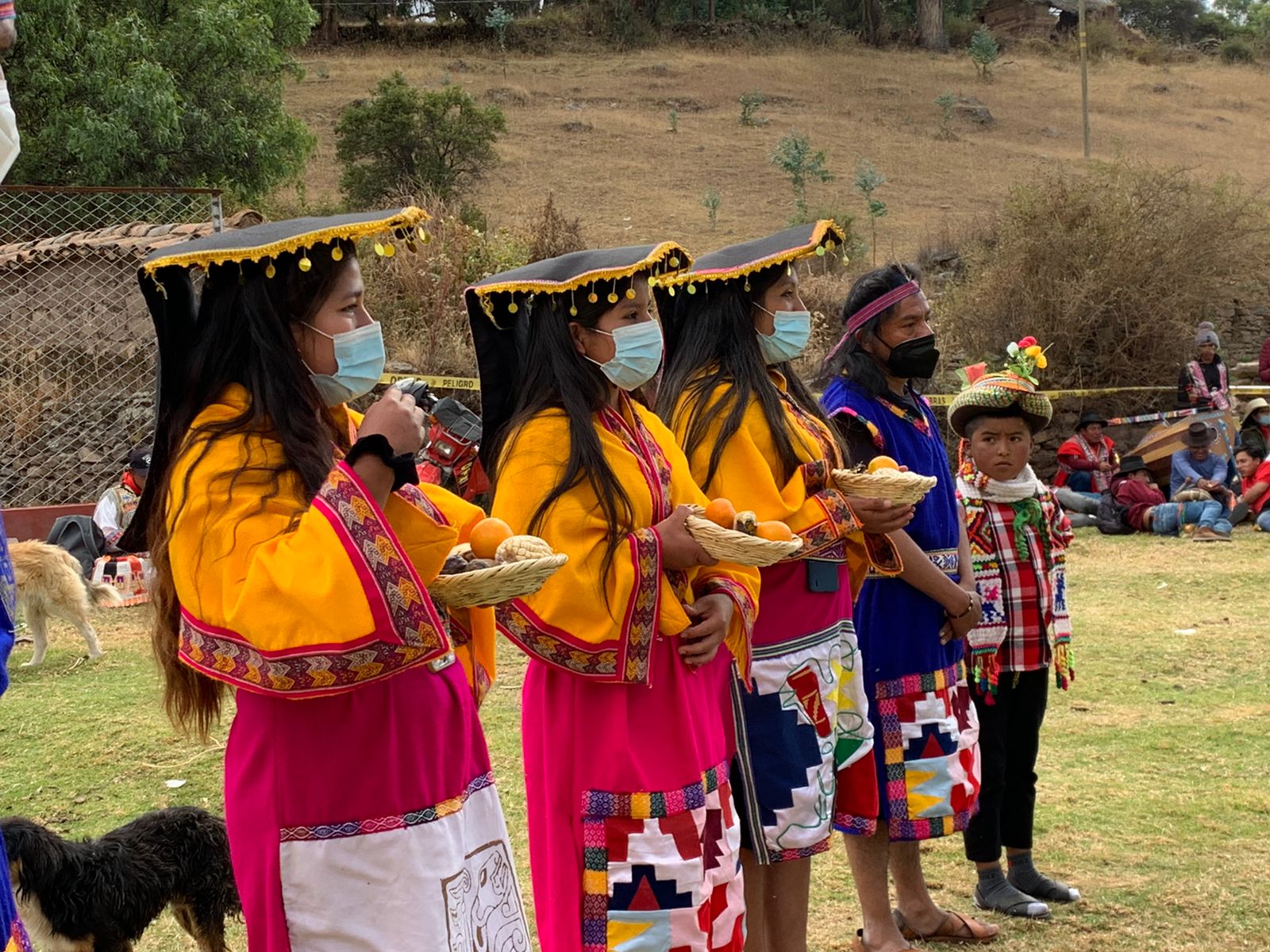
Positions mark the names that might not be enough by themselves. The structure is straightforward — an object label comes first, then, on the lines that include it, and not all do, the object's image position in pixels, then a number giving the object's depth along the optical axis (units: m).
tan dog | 8.95
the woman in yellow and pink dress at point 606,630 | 3.15
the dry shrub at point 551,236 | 17.03
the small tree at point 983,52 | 47.50
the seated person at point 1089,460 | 14.65
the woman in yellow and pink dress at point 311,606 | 2.35
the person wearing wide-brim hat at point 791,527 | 3.78
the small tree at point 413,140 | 27.66
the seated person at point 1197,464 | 14.14
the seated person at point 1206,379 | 16.80
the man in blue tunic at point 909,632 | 4.30
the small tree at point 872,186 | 29.86
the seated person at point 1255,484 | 13.30
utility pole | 33.53
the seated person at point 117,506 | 10.88
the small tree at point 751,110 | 40.62
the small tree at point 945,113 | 41.03
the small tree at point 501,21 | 45.47
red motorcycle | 4.07
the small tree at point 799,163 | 32.38
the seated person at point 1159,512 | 13.05
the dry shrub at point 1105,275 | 17.81
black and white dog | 3.82
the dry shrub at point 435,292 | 14.29
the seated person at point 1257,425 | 15.82
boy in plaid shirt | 4.80
